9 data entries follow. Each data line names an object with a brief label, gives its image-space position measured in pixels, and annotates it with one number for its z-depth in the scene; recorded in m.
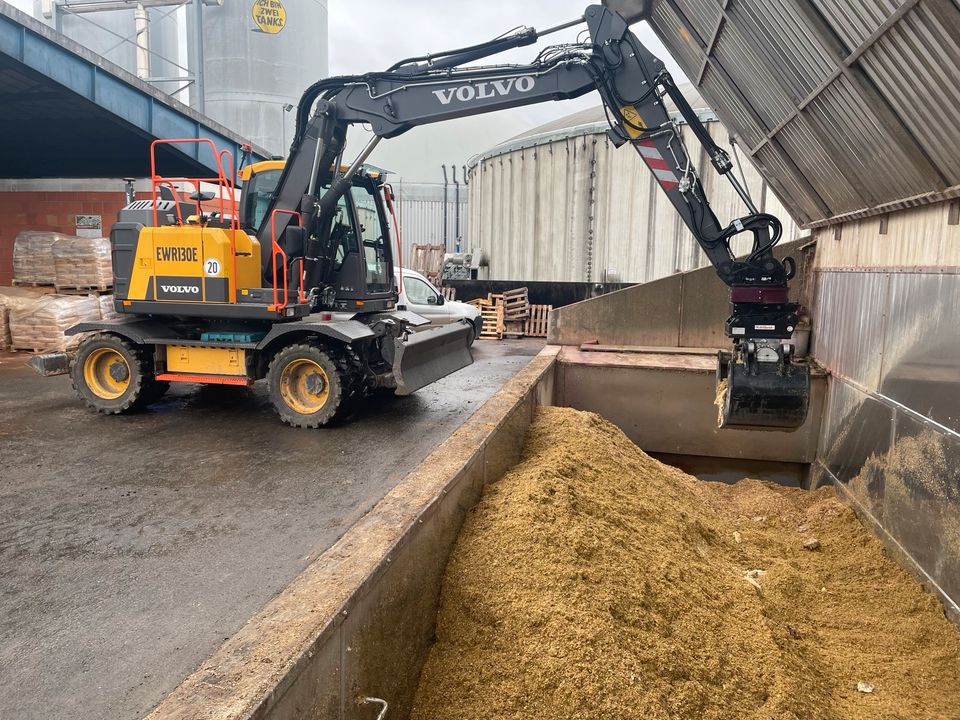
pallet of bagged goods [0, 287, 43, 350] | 11.21
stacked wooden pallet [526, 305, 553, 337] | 17.36
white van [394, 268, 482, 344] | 13.73
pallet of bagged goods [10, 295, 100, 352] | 11.08
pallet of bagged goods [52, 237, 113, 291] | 11.51
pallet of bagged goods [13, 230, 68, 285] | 11.68
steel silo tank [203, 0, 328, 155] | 24.72
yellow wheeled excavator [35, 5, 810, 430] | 6.57
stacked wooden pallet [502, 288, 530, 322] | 17.38
